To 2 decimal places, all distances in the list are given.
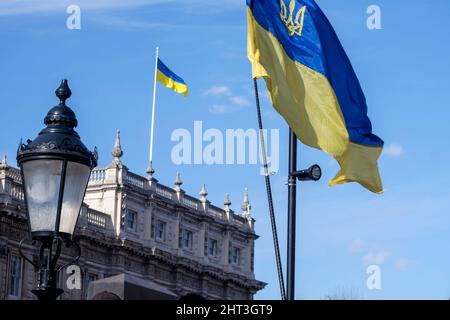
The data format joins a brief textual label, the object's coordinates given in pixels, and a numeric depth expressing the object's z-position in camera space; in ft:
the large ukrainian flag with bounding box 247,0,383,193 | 48.37
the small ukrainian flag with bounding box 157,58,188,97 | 211.61
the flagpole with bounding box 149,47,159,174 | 223.51
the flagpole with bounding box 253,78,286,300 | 42.88
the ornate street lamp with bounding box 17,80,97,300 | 33.37
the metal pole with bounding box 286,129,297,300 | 39.66
